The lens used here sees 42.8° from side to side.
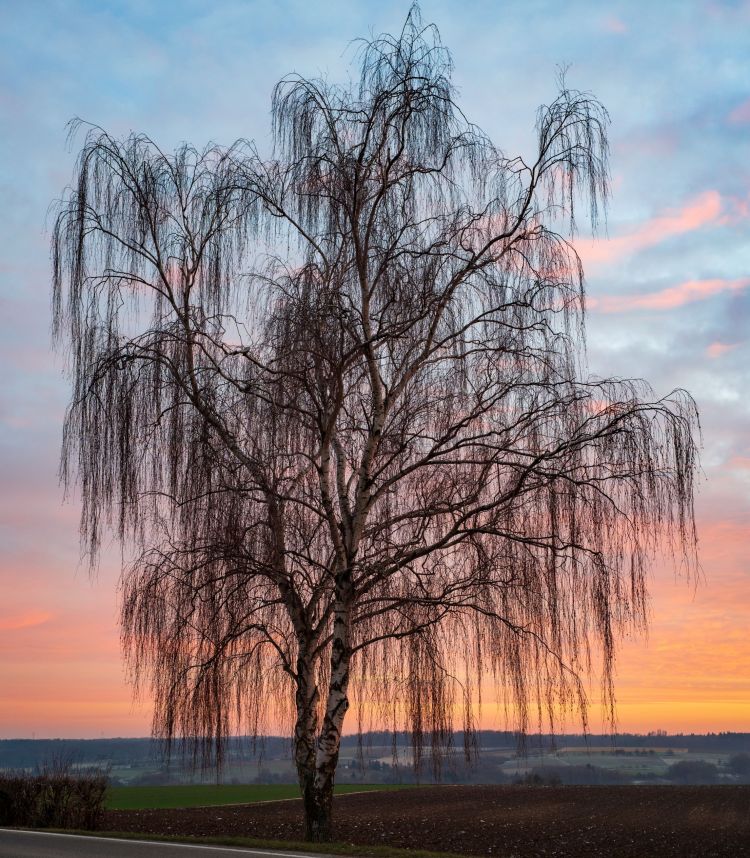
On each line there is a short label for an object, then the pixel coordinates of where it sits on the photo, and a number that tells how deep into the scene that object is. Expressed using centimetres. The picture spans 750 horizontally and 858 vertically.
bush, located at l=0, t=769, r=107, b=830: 1673
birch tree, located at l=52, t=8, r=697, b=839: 1229
